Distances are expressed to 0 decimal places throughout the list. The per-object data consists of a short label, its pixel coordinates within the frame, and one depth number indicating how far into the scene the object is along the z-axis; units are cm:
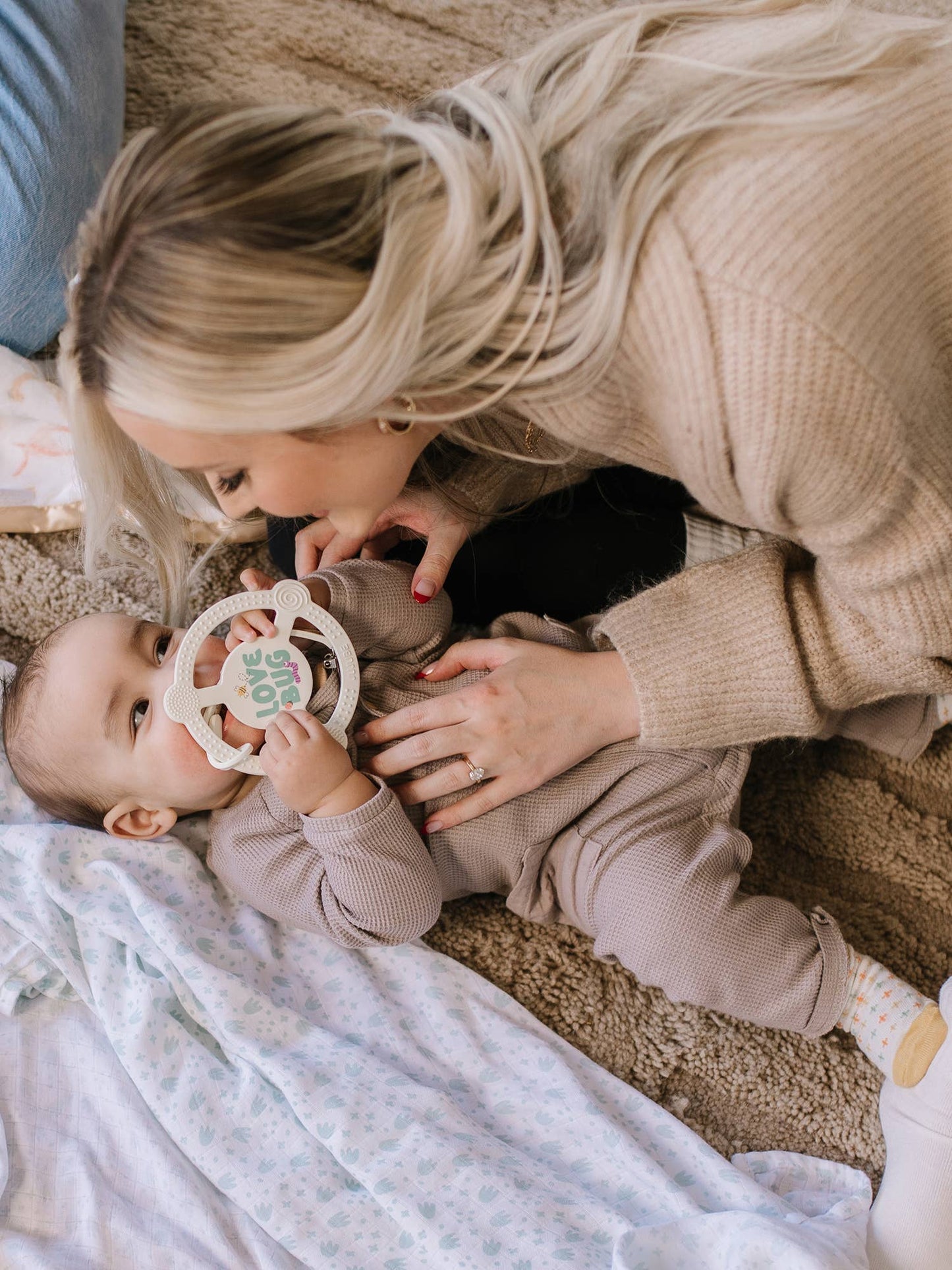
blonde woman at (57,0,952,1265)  73
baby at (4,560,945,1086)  105
